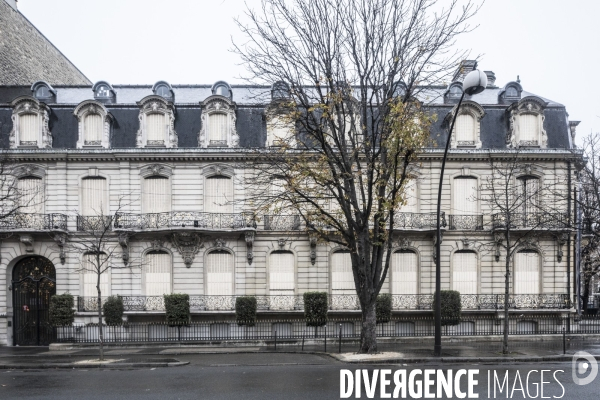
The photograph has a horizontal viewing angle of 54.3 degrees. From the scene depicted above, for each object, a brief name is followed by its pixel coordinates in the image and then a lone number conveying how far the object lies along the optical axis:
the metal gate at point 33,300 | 27.25
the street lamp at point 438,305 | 19.20
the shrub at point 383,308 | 26.41
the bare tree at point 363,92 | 18.88
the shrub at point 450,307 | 26.30
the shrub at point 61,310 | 25.44
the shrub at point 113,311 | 25.78
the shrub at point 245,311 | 25.89
